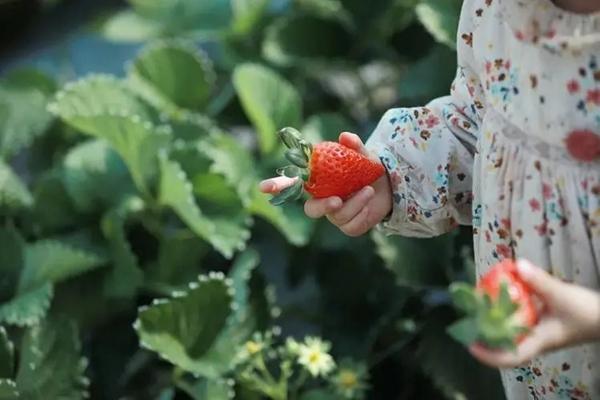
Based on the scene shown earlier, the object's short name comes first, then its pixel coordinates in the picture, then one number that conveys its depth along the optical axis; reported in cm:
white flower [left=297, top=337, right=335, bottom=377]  134
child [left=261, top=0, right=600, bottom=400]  105
